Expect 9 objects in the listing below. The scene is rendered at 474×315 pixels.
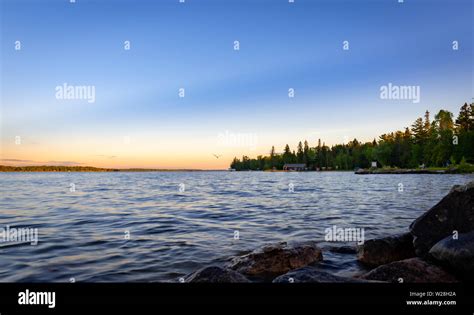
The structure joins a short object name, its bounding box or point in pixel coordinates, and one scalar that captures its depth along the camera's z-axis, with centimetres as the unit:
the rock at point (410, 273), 744
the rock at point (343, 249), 1141
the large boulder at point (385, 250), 987
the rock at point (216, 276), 688
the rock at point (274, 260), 911
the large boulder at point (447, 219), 898
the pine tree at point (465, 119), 10016
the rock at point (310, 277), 651
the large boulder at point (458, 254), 716
